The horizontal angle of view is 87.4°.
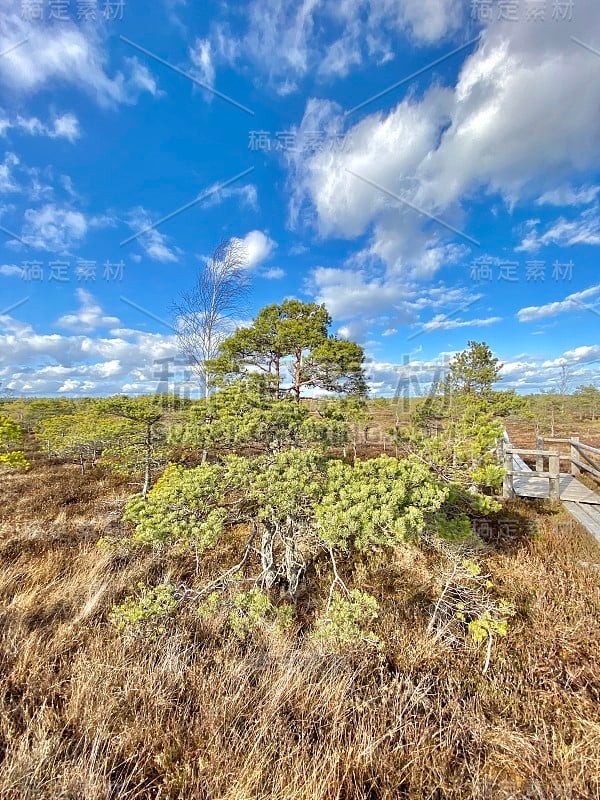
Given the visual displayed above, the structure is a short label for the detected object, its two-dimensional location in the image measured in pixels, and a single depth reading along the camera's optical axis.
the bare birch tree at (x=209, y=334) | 12.21
